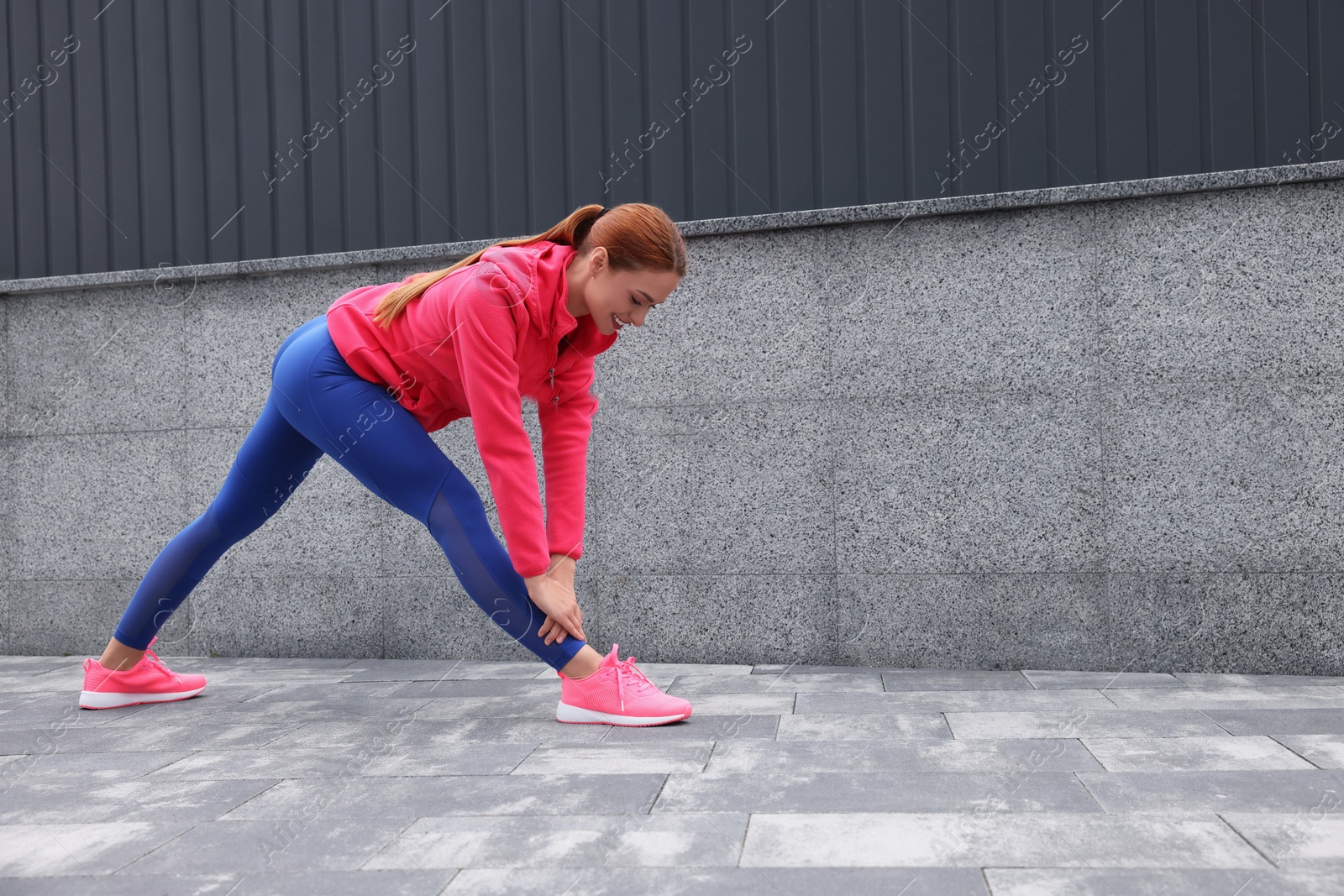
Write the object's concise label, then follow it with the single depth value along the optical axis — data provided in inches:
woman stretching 108.7
